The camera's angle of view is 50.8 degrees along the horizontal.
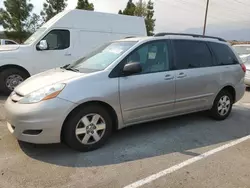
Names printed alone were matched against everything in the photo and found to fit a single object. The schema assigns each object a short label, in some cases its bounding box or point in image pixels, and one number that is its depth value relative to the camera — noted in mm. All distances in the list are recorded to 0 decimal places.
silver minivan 3449
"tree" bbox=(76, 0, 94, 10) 31656
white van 7242
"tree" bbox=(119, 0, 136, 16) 34000
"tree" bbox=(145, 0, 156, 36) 33656
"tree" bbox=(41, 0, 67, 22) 32344
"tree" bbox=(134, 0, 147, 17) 33656
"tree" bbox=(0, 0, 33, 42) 30766
